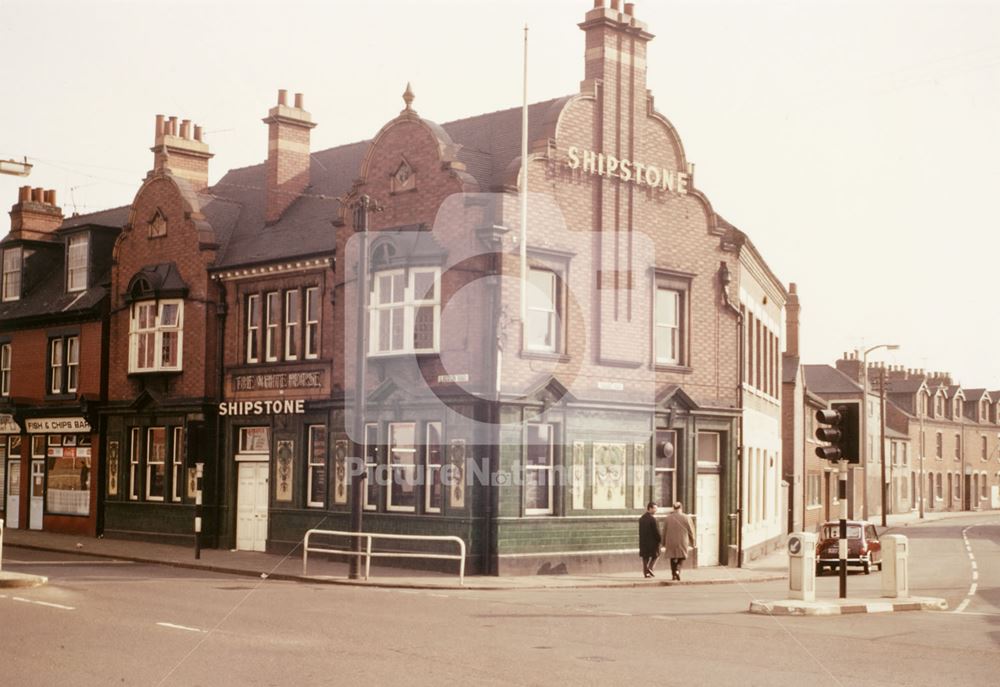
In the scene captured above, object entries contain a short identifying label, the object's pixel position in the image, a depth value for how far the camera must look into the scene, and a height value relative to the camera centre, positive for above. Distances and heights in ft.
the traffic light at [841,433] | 63.72 +0.50
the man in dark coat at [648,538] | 87.40 -6.82
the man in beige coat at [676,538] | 86.22 -6.74
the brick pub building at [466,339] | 87.61 +7.60
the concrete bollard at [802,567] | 63.82 -6.35
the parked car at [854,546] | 110.52 -9.19
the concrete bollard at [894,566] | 67.72 -6.74
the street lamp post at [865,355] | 150.80 +11.49
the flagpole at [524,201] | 86.22 +16.34
